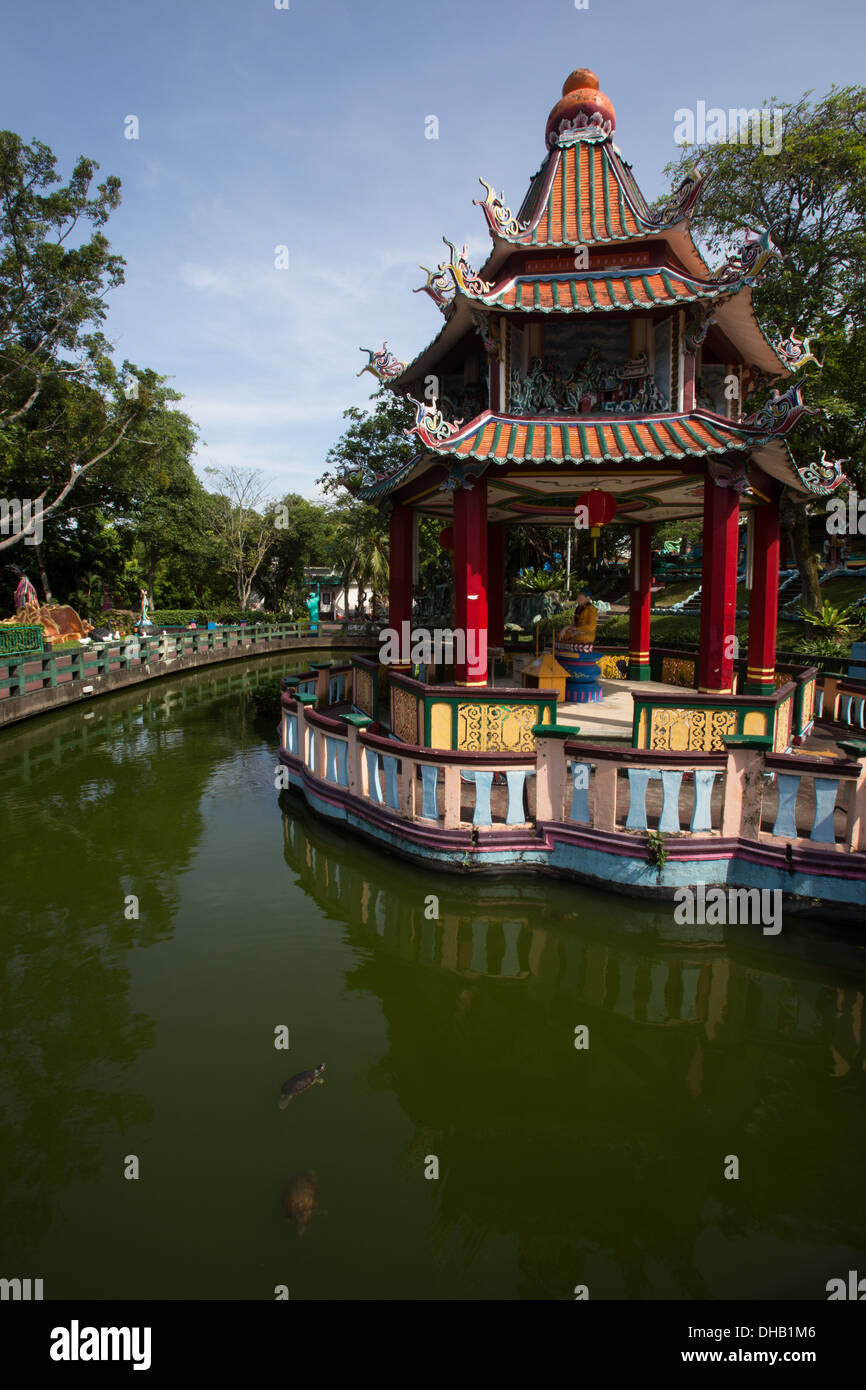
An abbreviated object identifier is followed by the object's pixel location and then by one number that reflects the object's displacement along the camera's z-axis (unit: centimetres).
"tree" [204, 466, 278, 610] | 4469
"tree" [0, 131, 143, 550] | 2656
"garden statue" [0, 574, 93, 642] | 2784
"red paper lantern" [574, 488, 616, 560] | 1038
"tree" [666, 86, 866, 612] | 2034
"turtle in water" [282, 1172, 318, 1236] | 372
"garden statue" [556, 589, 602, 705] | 1250
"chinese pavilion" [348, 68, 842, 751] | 892
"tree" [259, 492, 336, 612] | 4756
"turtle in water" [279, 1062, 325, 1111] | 459
